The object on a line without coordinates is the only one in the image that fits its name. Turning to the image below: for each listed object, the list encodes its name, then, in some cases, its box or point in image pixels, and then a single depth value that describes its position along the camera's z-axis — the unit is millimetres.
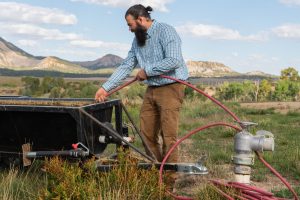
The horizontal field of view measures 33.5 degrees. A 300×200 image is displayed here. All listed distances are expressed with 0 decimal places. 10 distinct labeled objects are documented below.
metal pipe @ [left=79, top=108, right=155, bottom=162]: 5062
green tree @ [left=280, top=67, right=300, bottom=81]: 48625
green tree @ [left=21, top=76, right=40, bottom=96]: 42534
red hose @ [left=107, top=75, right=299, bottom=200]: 4270
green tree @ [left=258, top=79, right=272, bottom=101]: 33219
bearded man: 5418
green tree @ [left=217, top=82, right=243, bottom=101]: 35466
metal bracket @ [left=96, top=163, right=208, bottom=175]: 4773
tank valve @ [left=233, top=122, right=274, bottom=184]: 4340
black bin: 5191
